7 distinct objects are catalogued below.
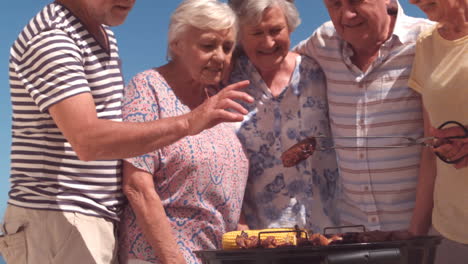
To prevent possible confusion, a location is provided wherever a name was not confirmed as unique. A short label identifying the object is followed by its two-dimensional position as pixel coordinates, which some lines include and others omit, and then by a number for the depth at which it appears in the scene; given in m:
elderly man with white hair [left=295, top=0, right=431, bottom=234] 3.74
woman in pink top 3.44
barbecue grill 2.50
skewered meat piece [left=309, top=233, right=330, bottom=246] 2.65
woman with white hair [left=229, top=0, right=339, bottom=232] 4.00
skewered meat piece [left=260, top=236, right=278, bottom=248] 2.66
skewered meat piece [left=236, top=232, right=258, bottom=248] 2.72
